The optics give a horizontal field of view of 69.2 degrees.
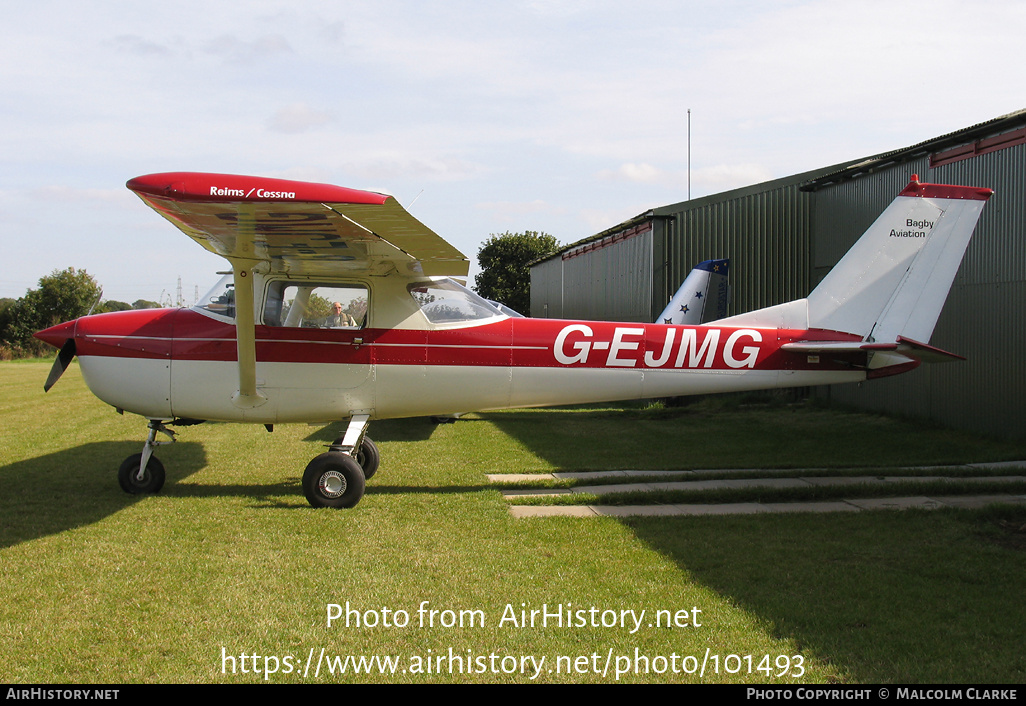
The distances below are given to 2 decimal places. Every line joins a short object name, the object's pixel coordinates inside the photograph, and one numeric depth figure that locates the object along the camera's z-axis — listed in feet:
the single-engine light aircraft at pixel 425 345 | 24.14
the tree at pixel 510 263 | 191.52
